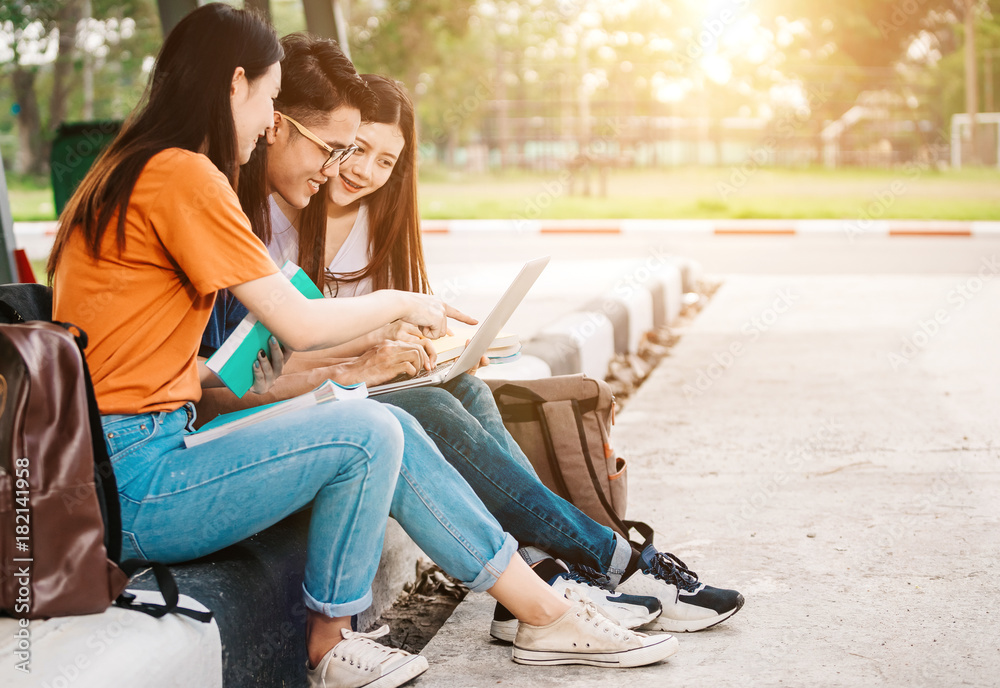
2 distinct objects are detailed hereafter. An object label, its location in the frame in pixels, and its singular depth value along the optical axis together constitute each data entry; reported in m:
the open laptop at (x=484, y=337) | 2.49
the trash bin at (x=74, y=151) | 5.23
